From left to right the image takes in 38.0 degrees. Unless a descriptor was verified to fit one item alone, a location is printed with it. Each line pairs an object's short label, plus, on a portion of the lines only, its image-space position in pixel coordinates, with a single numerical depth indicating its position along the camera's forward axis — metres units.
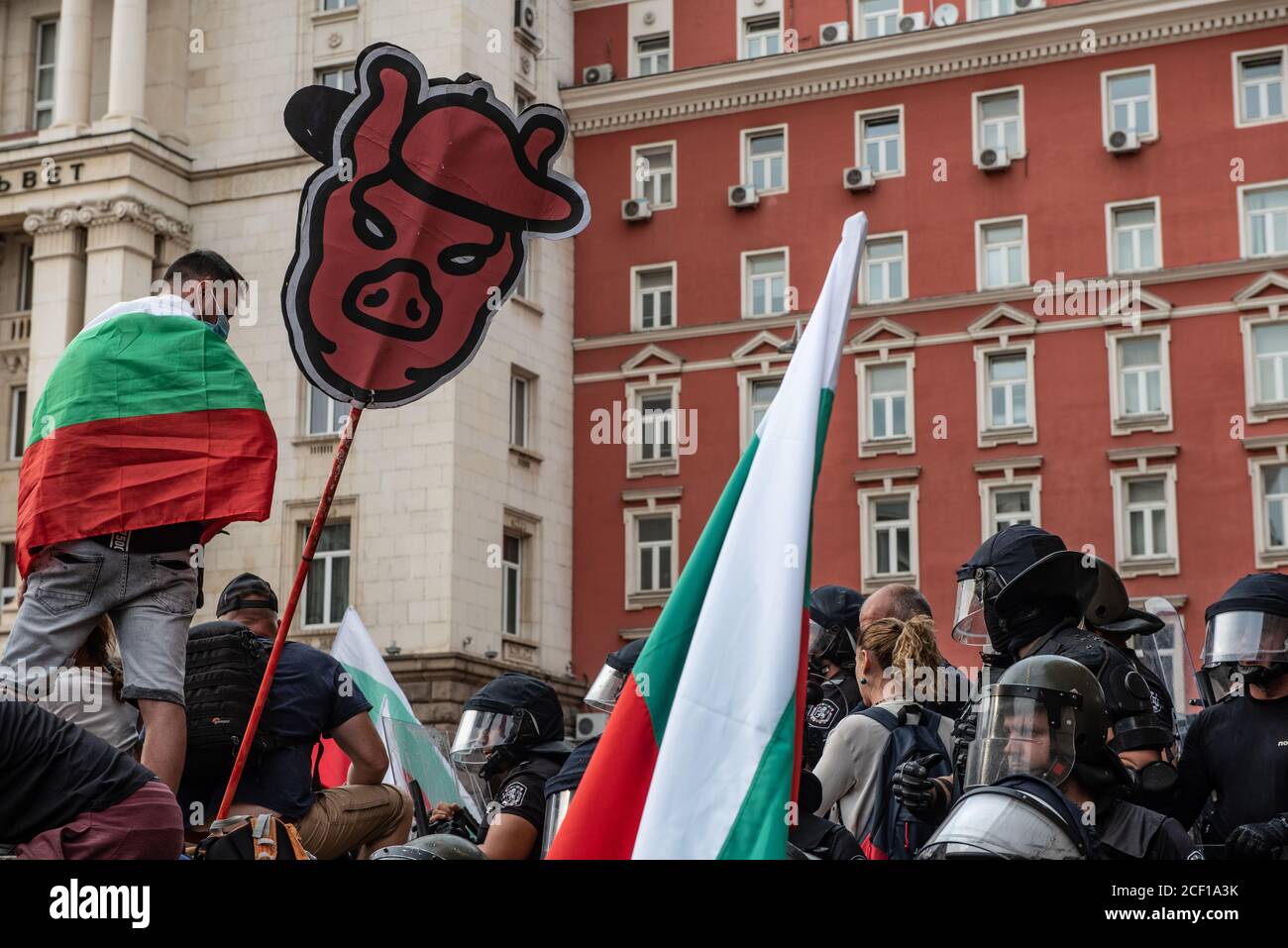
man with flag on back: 5.07
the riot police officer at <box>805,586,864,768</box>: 7.53
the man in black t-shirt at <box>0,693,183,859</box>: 4.14
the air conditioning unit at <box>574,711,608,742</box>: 31.50
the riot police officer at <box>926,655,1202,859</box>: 4.60
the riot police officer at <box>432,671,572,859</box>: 6.62
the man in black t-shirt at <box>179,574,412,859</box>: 5.61
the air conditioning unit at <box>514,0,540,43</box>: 33.03
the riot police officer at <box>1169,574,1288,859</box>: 6.17
